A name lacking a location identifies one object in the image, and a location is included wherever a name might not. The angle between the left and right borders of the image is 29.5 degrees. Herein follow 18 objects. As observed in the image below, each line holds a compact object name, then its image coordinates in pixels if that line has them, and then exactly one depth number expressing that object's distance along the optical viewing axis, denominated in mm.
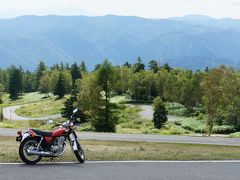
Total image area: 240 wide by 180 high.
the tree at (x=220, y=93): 54688
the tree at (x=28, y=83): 170875
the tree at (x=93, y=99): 60719
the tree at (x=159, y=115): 66750
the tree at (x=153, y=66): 131688
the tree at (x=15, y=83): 149875
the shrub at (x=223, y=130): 60700
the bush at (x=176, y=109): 87312
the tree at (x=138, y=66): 137475
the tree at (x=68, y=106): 83988
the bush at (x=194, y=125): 62356
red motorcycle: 11578
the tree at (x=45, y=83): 145588
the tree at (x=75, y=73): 154125
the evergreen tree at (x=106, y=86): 58844
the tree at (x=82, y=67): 170775
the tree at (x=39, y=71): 165375
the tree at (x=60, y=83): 126812
